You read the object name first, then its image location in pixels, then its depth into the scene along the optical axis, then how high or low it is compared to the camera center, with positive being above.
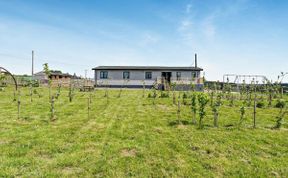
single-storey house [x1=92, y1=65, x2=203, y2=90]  30.33 +1.83
